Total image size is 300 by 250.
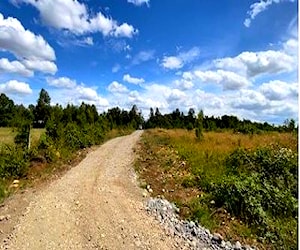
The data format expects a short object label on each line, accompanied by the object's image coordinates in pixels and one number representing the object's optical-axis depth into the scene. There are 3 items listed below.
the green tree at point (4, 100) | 47.39
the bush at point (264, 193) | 4.74
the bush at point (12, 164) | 8.51
